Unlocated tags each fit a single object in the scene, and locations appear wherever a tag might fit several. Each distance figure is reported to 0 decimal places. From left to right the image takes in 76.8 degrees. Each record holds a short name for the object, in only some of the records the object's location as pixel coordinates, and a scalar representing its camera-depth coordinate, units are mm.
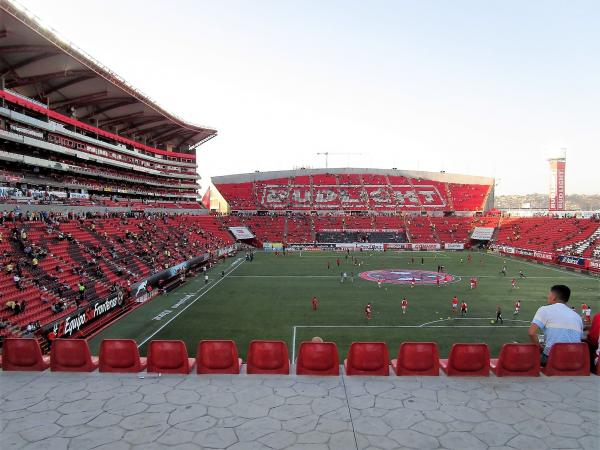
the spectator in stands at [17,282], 21828
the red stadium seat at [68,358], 7567
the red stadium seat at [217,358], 7555
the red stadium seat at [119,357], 7629
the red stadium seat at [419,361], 7543
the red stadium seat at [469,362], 7488
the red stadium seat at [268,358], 7617
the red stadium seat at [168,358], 7562
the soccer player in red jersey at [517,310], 25308
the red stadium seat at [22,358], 7555
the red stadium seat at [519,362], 7398
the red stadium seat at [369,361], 7535
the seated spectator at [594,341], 7379
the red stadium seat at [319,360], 7527
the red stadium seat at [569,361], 7281
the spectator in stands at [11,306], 19328
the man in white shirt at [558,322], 6961
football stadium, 5898
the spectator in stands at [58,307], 21453
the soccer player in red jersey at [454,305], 25984
